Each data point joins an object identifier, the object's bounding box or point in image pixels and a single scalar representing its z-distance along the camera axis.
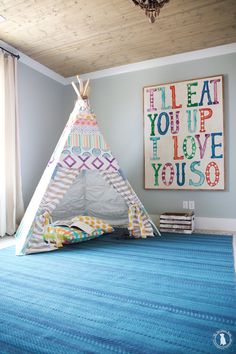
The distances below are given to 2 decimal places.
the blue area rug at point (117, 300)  1.38
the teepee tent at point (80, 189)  2.96
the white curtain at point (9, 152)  3.60
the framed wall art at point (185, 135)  3.78
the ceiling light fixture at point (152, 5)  2.40
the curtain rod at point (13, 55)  3.63
